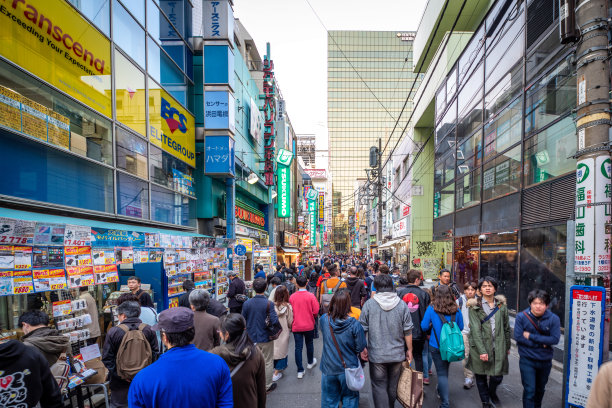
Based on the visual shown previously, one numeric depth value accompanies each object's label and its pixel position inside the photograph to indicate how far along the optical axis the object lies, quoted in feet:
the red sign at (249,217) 60.45
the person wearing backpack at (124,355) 12.16
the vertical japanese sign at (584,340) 12.30
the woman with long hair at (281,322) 19.06
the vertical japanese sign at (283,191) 81.97
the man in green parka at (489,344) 14.32
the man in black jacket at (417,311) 16.94
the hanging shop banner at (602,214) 12.50
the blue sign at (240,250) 40.93
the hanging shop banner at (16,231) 13.04
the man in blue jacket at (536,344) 13.24
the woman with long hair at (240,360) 8.91
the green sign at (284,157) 81.46
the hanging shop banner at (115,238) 19.69
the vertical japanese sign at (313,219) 145.18
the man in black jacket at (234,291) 26.82
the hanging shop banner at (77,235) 16.14
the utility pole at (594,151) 12.55
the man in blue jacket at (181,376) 6.51
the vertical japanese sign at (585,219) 12.70
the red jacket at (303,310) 19.60
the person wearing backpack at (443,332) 13.96
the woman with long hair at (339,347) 12.62
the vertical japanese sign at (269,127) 69.92
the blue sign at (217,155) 43.27
